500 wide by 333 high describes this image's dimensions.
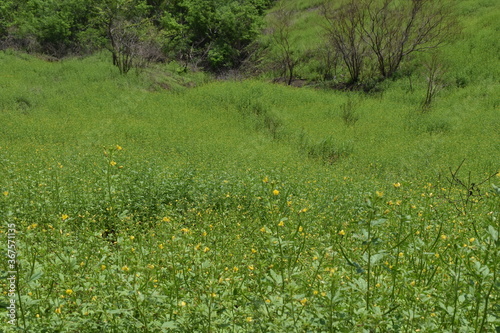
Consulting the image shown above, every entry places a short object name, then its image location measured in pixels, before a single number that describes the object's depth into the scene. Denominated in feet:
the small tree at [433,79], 49.15
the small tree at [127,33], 62.98
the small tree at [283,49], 74.69
